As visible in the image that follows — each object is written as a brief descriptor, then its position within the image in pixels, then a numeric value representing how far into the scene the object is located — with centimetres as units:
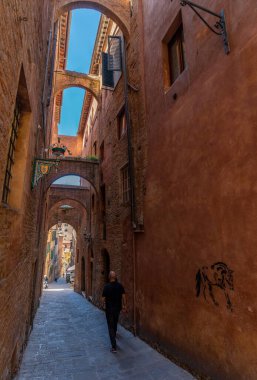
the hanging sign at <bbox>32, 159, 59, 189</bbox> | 522
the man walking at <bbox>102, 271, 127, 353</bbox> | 572
